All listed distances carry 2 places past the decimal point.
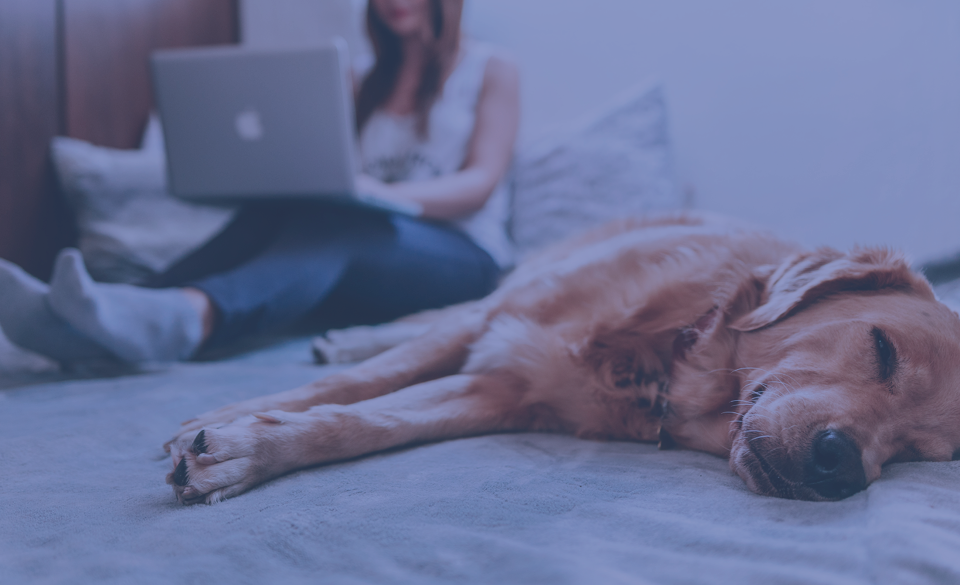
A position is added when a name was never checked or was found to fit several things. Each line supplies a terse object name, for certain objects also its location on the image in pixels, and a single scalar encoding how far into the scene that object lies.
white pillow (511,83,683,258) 2.68
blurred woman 1.53
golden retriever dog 0.93
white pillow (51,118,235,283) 2.65
